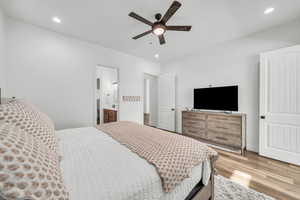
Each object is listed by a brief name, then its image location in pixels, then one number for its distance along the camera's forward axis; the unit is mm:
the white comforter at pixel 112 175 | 657
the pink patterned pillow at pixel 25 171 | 385
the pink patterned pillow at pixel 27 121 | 801
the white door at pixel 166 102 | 4383
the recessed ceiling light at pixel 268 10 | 1973
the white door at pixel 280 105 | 2168
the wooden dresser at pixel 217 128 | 2652
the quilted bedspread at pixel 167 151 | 869
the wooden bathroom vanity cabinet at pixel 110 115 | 3963
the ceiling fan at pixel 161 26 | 1740
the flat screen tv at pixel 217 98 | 2902
